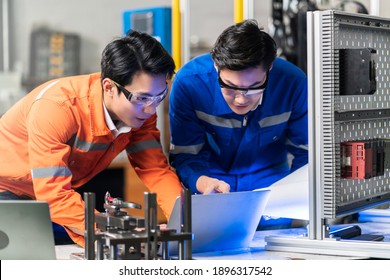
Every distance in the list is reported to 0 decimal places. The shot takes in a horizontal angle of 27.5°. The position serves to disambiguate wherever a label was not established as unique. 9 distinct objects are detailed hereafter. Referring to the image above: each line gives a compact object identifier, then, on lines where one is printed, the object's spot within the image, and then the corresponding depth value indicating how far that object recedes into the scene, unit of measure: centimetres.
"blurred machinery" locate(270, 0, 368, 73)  610
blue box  520
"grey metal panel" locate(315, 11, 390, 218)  258
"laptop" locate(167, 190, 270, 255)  250
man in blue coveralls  312
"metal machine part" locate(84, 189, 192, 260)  208
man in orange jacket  275
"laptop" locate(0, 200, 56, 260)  217
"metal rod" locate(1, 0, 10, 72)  759
